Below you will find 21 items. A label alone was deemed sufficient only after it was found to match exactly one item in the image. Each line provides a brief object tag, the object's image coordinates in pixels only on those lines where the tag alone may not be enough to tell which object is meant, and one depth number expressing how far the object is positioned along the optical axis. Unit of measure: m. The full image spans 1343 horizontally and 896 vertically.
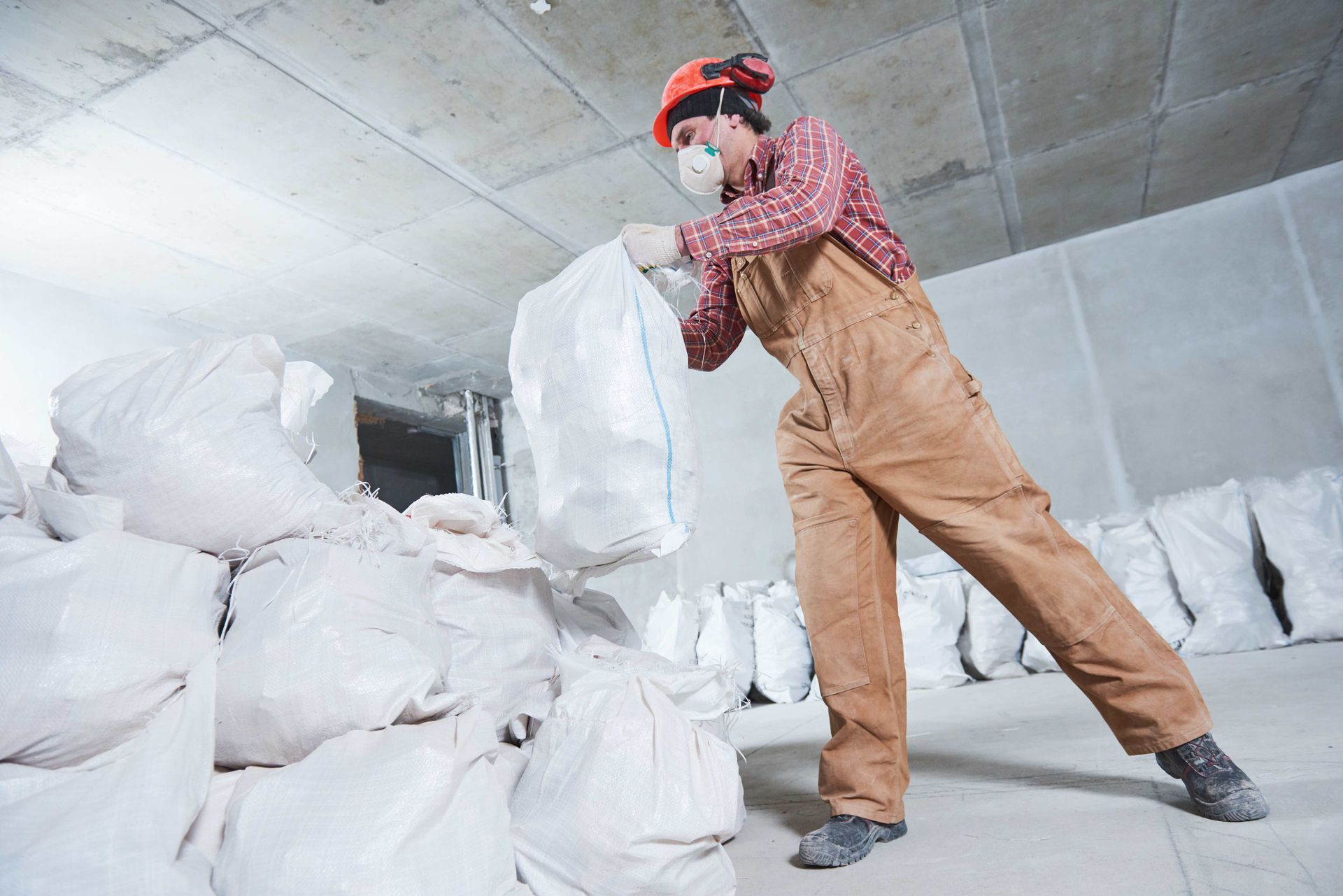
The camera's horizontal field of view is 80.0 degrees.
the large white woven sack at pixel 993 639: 3.29
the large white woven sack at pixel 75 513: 0.99
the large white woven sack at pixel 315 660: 0.93
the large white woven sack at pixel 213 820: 0.84
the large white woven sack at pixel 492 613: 1.21
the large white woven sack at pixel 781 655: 3.62
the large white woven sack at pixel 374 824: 0.78
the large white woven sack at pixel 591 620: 1.43
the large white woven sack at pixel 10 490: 0.99
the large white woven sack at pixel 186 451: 1.06
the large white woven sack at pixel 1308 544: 2.84
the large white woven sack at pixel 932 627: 3.23
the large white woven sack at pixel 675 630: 3.69
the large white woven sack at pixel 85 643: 0.85
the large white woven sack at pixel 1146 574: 3.09
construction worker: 1.19
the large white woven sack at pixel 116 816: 0.73
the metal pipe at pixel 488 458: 6.00
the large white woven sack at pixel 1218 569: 2.92
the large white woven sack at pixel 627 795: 0.92
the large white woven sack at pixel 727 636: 3.67
